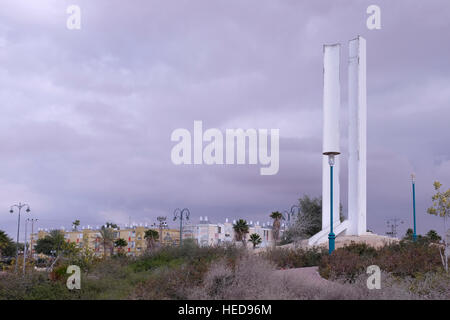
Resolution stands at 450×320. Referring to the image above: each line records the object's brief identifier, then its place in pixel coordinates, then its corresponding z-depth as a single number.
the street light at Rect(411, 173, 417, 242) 32.54
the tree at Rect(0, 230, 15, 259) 54.48
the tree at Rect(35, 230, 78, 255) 55.11
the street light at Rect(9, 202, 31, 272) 42.84
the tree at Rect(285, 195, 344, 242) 35.72
